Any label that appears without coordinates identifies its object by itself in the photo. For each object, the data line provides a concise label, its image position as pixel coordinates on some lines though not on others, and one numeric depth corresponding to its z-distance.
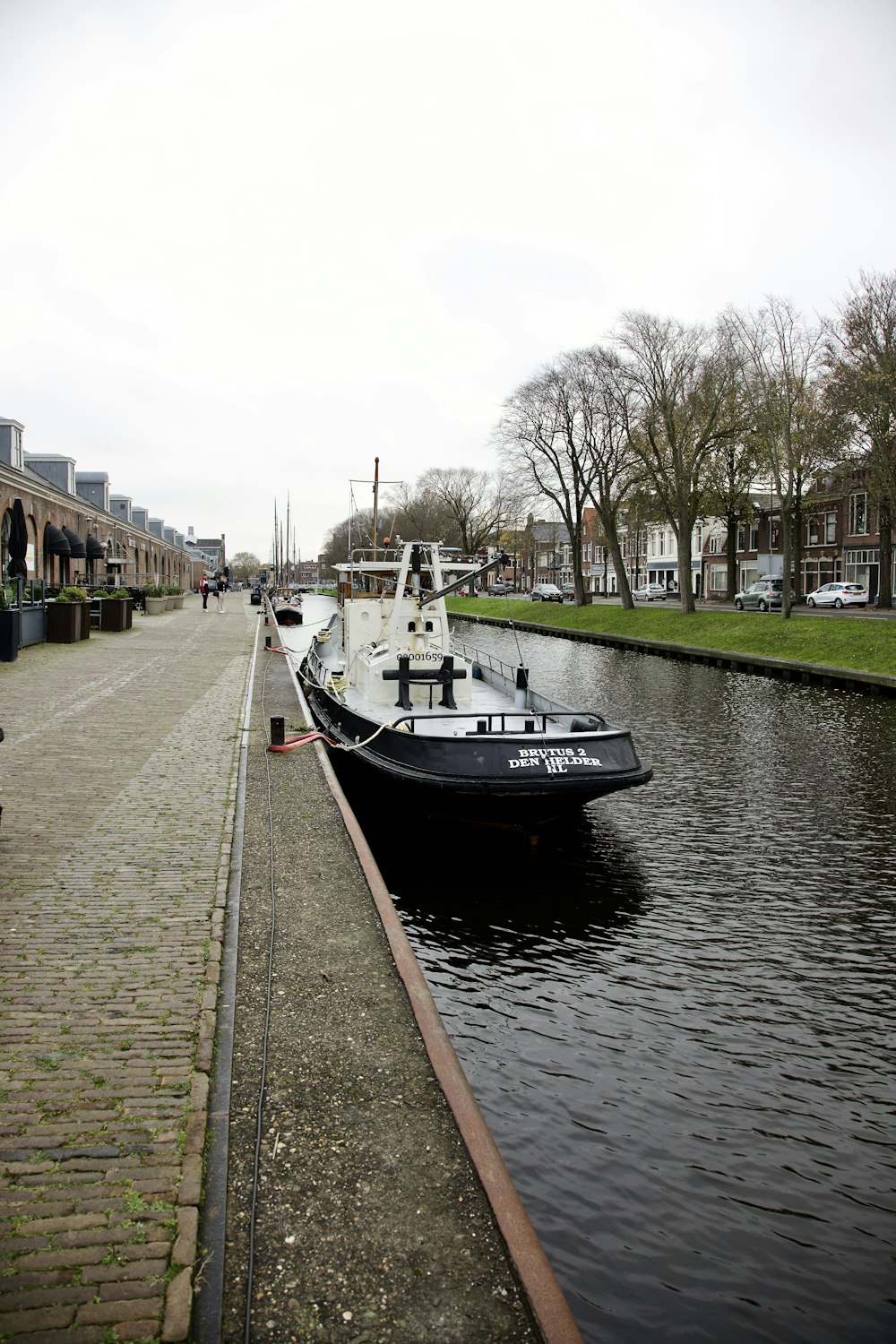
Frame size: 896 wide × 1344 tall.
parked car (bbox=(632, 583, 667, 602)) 74.12
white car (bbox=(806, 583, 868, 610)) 46.97
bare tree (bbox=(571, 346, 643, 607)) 46.78
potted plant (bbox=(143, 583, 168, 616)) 50.16
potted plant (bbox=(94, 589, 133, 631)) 35.22
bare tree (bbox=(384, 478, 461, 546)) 93.81
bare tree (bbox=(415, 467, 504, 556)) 91.12
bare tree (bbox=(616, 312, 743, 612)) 40.88
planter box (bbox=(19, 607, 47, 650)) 26.83
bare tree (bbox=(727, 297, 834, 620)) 35.50
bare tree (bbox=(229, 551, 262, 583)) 190.11
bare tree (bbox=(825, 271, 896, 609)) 31.47
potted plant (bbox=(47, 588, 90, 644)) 28.95
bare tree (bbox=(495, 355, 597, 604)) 50.28
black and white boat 11.39
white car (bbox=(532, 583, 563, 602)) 70.25
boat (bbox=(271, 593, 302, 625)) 53.41
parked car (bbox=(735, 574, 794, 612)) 48.94
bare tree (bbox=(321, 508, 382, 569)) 100.56
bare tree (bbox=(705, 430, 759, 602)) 47.62
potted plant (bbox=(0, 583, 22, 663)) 23.97
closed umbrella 35.22
